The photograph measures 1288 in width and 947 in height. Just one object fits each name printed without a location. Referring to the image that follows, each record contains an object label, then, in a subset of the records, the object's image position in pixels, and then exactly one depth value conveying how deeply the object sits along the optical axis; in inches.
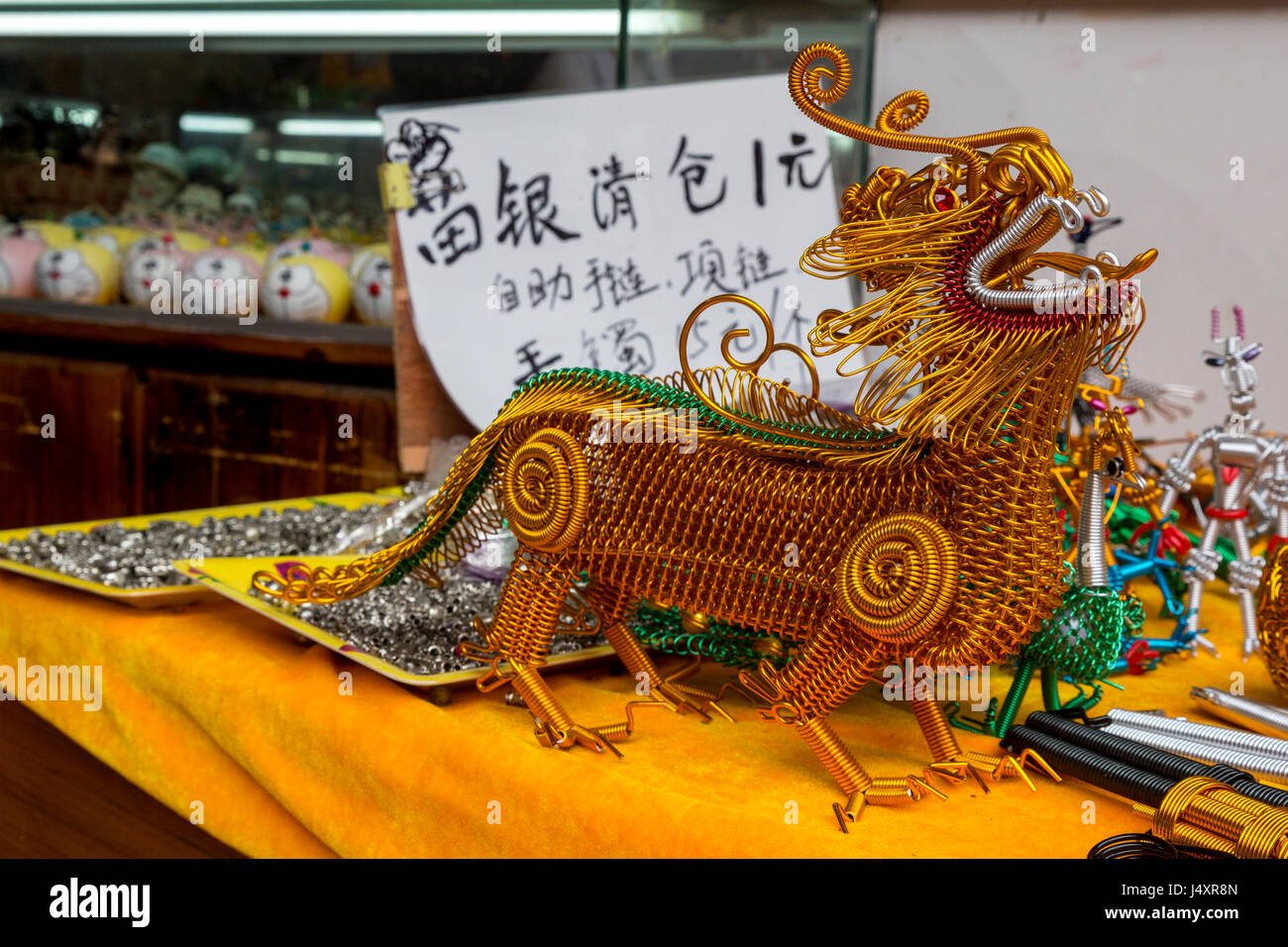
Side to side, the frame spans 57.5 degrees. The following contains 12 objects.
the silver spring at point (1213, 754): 31.1
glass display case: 81.2
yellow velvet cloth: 29.7
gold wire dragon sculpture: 28.7
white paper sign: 62.3
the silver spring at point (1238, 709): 34.9
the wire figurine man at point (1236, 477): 43.0
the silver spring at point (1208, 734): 32.2
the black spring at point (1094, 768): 29.4
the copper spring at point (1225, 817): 25.3
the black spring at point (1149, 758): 28.9
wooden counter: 79.0
